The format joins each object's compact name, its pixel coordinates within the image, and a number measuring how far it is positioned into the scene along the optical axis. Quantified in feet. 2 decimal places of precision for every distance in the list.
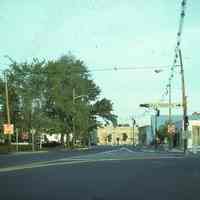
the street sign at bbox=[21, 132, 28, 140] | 308.34
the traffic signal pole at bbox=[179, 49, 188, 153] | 177.89
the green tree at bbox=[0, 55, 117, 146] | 290.56
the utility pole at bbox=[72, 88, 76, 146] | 332.43
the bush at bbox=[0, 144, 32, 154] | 240.75
